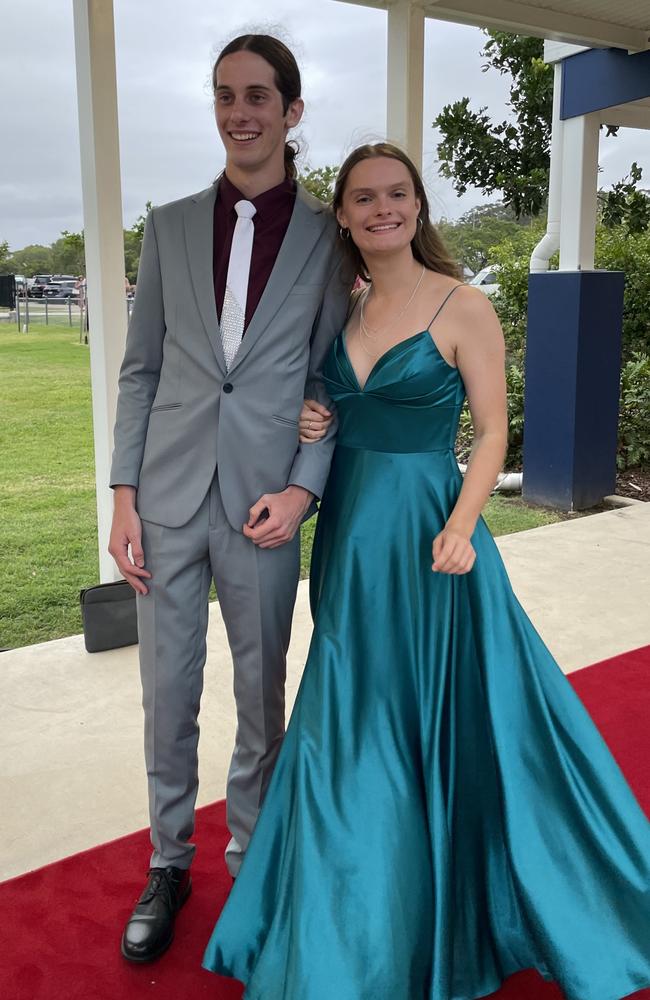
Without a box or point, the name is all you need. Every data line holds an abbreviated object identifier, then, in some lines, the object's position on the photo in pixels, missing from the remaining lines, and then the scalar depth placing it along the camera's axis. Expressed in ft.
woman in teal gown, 6.00
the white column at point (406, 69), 13.73
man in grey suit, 6.58
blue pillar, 20.48
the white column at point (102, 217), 11.57
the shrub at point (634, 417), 24.59
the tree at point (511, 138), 36.94
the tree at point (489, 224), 51.34
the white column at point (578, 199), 20.80
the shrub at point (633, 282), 26.63
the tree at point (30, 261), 54.13
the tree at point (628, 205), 33.60
